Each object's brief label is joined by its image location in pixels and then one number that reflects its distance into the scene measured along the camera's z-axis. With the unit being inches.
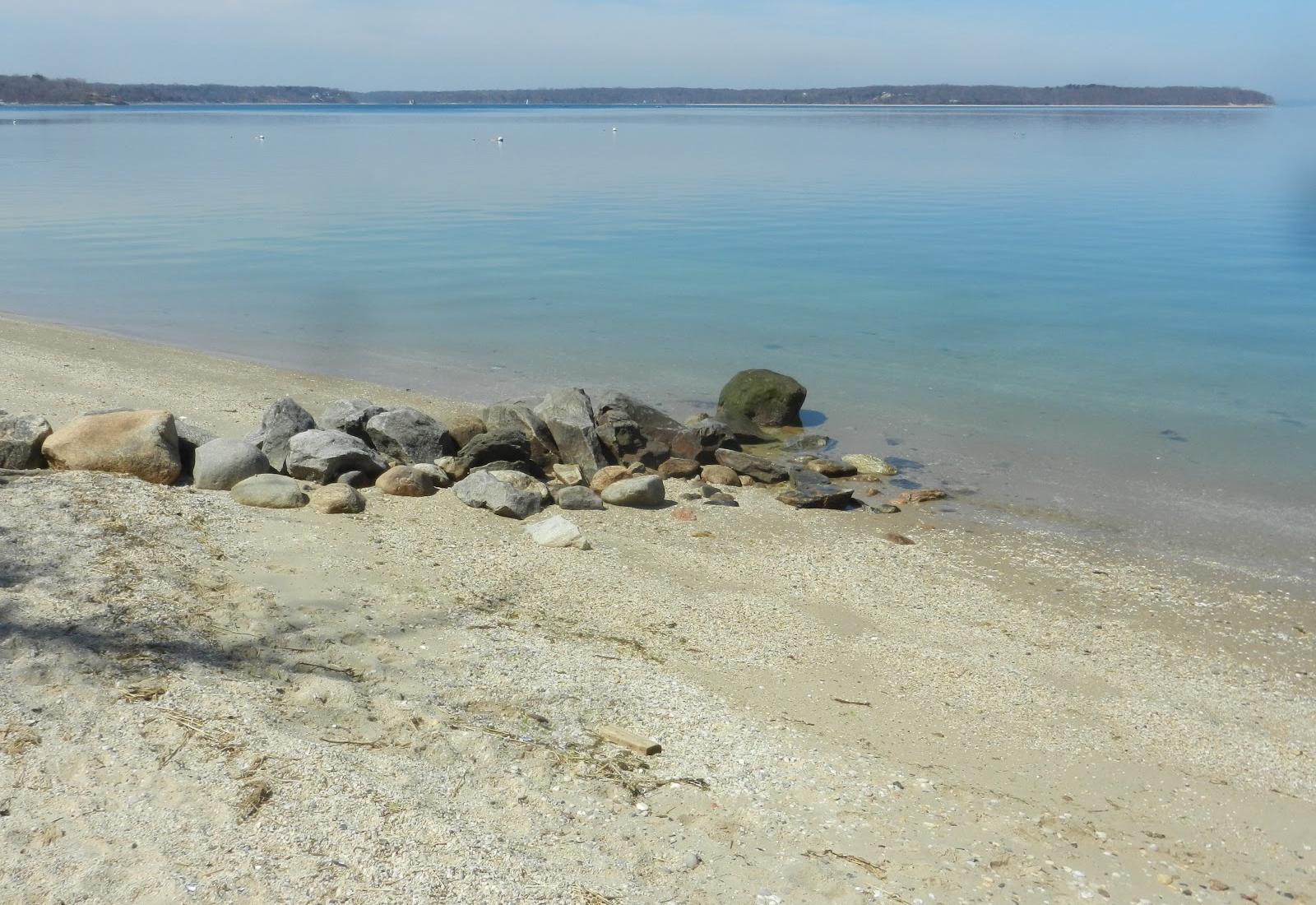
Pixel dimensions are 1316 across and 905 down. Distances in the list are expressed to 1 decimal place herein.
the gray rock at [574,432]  340.2
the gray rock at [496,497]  287.3
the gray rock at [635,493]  307.3
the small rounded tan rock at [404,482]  295.4
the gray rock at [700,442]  357.4
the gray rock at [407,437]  326.6
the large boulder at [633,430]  352.2
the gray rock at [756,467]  343.3
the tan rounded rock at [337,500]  270.2
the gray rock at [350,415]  338.0
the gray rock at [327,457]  294.5
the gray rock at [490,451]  318.3
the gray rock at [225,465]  277.3
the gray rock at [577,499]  300.0
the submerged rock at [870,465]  352.5
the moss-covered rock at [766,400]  406.3
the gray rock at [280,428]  309.7
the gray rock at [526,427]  340.5
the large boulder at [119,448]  271.3
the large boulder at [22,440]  265.3
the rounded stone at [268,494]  267.7
